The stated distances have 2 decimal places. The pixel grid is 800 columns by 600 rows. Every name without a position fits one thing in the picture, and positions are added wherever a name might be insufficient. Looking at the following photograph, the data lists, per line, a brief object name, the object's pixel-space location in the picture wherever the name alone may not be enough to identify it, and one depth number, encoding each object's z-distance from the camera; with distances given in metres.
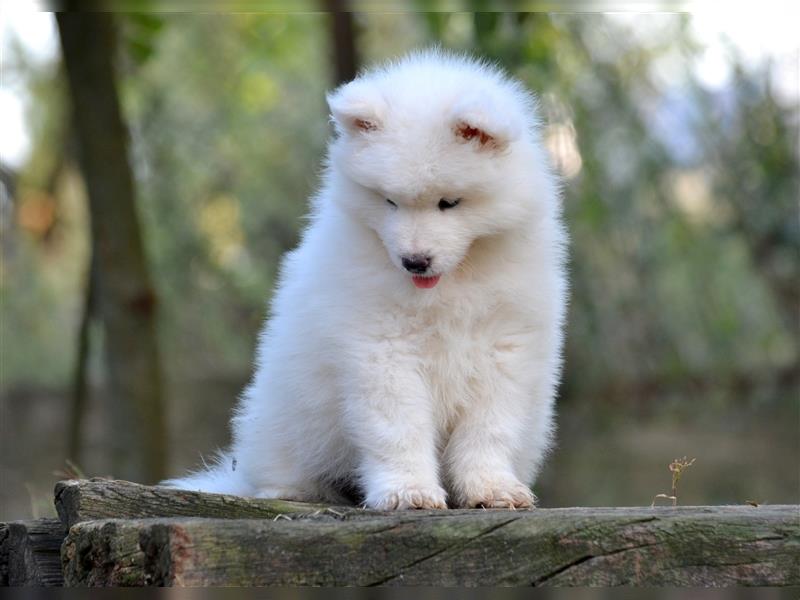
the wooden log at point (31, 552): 7.05
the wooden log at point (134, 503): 6.92
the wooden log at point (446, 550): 5.95
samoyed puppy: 7.88
